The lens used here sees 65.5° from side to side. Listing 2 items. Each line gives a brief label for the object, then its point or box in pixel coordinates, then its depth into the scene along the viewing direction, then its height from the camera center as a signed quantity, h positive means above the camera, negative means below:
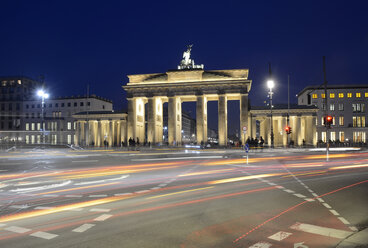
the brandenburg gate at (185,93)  57.81 +8.44
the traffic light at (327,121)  24.77 +0.96
